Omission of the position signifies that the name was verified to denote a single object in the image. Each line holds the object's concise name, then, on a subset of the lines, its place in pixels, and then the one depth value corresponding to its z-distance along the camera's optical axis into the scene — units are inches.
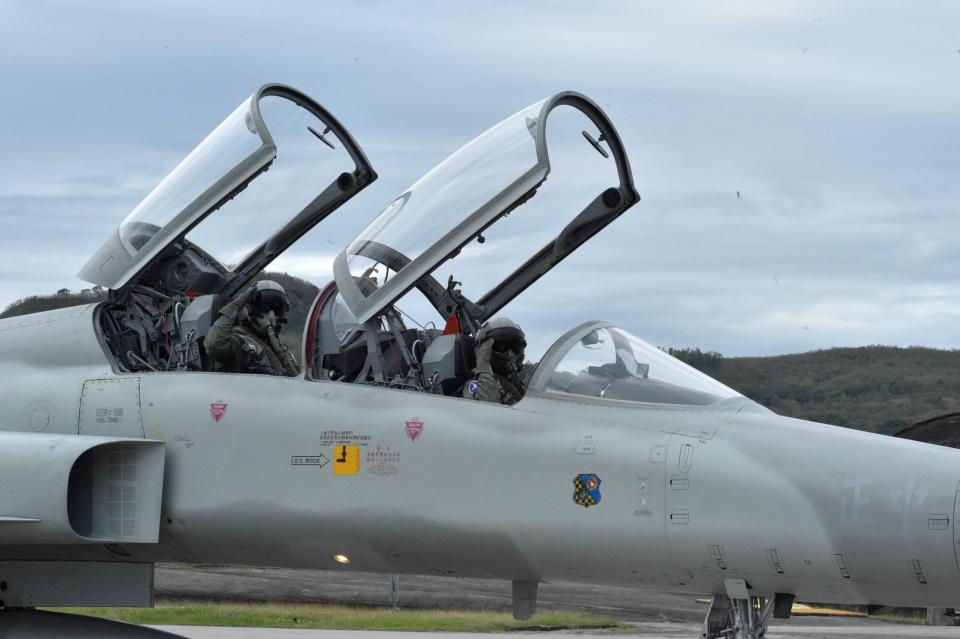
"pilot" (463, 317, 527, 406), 672.4
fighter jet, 571.5
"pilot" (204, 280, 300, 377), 752.3
